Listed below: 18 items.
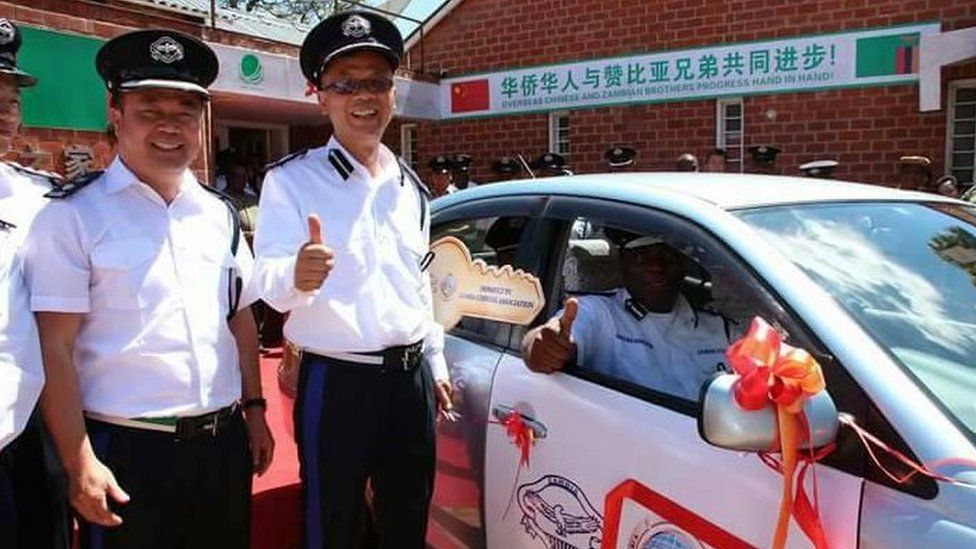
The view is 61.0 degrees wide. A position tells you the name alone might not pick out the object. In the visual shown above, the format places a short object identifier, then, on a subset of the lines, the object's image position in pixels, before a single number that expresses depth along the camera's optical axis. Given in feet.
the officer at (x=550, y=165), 30.30
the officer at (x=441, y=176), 29.73
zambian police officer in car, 6.99
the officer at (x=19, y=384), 5.47
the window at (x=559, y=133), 33.65
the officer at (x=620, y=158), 28.99
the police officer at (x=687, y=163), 23.94
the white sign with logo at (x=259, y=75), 27.04
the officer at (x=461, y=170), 31.53
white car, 4.75
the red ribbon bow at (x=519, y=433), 7.14
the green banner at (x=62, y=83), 22.00
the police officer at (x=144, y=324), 5.65
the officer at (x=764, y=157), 26.61
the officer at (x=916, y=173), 22.80
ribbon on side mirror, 4.56
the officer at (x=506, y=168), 31.07
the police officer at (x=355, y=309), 6.87
